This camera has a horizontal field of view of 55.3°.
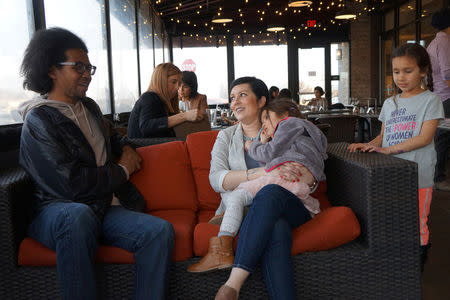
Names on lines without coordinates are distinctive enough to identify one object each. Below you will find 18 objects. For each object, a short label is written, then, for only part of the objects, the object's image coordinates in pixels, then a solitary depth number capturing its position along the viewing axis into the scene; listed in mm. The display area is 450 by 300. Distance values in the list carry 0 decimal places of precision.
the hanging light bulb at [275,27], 11008
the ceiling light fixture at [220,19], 9195
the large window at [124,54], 6184
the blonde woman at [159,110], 3271
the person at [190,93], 4652
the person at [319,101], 7844
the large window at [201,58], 13695
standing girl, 2283
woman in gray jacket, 1831
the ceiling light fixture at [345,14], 9492
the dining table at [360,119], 6032
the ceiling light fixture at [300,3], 8444
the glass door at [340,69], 13594
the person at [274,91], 8278
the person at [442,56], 4131
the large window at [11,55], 2697
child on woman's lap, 2111
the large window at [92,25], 3742
